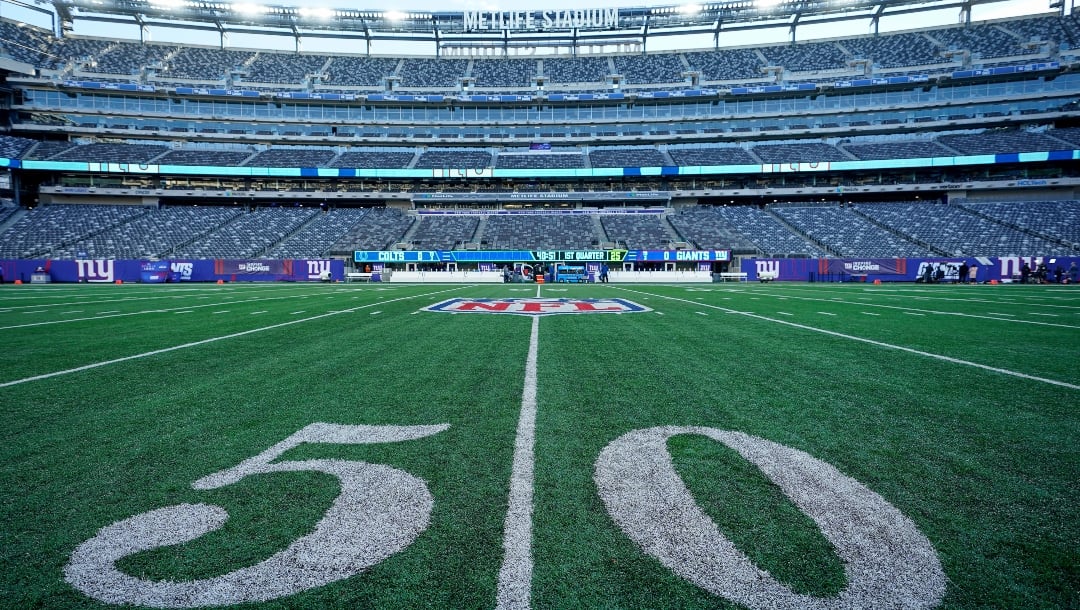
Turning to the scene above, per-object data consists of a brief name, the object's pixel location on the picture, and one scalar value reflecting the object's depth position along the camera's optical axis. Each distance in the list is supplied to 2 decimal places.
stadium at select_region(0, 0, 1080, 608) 1.80
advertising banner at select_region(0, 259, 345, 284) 33.84
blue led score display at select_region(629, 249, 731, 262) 42.47
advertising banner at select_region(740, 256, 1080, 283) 32.31
